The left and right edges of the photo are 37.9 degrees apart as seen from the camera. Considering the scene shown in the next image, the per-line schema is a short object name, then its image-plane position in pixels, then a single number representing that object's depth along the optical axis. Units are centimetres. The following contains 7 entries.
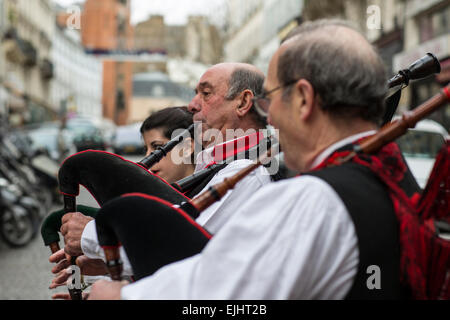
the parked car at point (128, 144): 2681
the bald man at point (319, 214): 144
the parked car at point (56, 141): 1405
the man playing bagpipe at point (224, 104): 288
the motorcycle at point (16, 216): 820
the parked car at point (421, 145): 869
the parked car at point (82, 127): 2480
